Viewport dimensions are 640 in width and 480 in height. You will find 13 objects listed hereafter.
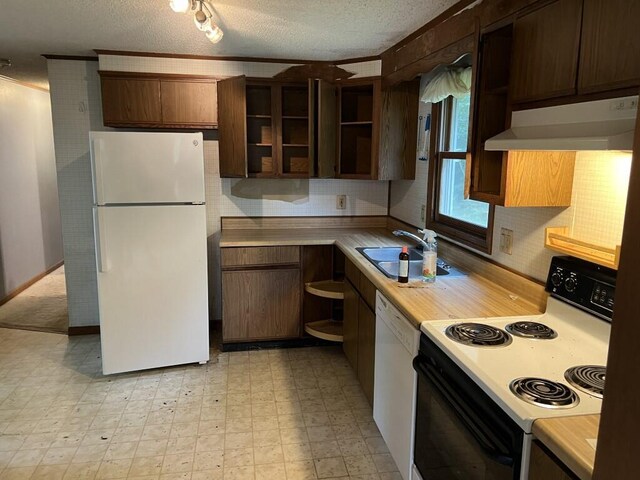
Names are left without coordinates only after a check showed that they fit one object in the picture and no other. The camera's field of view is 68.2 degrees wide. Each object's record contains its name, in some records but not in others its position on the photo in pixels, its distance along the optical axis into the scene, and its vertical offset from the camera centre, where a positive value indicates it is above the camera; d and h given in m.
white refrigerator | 3.02 -0.55
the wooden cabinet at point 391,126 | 3.43 +0.30
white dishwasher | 1.96 -0.97
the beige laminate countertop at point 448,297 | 1.95 -0.58
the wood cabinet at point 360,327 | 2.64 -0.97
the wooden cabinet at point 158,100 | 3.51 +0.48
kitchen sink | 2.61 -0.57
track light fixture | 2.09 +0.72
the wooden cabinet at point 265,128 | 3.51 +0.29
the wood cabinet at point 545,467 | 1.05 -0.68
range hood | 1.22 +0.13
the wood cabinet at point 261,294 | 3.48 -0.95
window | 2.75 -0.08
